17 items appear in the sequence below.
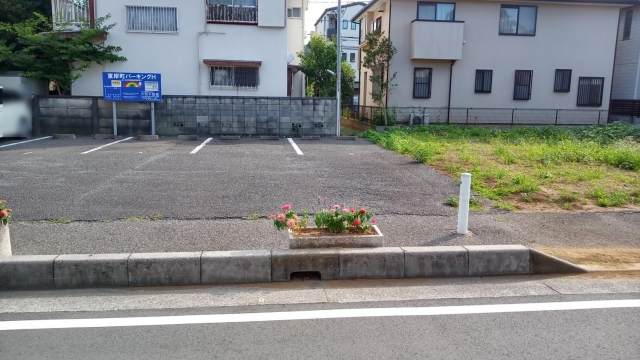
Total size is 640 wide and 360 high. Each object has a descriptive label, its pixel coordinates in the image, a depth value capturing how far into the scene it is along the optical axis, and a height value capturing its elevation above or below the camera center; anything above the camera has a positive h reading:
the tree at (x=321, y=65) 33.16 +3.48
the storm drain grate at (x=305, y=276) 5.18 -1.69
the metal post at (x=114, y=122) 16.55 -0.38
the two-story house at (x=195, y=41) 18.38 +2.72
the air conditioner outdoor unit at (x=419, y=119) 20.94 +0.00
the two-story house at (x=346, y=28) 56.75 +10.63
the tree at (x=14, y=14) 17.95 +4.00
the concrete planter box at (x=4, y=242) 4.95 -1.36
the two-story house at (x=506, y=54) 21.44 +2.96
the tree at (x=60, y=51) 17.05 +2.06
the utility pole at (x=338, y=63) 17.45 +1.92
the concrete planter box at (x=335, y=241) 5.30 -1.35
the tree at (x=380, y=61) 20.39 +2.40
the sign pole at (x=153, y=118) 16.73 -0.21
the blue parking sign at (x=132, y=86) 16.11 +0.81
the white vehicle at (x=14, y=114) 14.99 -0.19
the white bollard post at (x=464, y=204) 6.13 -1.05
